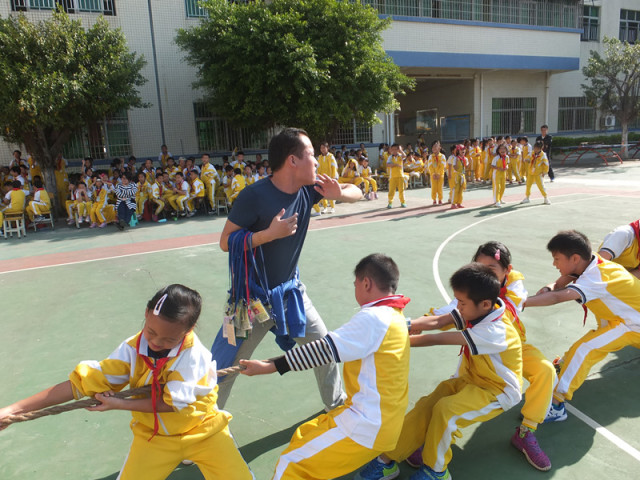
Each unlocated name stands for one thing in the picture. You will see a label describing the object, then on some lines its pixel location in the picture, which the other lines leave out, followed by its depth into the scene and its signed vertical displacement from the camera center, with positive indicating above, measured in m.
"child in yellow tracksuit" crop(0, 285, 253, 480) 2.21 -1.04
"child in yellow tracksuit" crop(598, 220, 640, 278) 3.88 -0.85
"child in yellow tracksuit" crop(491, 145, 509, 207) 12.24 -0.64
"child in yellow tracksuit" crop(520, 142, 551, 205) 12.11 -0.55
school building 17.23 +3.96
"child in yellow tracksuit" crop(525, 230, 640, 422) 3.16 -1.06
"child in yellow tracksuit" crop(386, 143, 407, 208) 13.19 -0.48
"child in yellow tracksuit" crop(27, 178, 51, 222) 12.17 -0.77
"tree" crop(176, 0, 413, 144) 13.84 +2.99
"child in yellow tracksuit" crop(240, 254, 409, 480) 2.24 -1.13
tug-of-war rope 2.02 -1.04
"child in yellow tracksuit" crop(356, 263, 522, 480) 2.58 -1.34
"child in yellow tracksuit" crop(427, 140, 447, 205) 13.24 -0.49
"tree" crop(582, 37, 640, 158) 22.50 +2.98
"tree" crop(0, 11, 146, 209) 11.16 +2.29
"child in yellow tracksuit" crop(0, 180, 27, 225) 11.59 -0.62
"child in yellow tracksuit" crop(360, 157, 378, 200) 15.66 -0.81
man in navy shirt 2.78 -0.33
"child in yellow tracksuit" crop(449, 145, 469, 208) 12.55 -0.70
